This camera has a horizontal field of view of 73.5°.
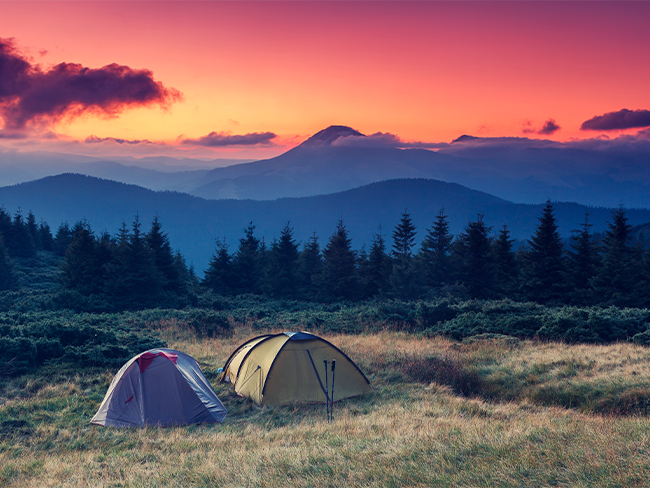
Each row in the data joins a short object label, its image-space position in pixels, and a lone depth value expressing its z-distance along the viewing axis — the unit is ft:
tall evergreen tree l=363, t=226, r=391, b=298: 129.85
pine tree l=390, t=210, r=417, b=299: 117.80
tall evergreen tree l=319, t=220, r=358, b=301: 132.36
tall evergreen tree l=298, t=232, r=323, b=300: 137.56
